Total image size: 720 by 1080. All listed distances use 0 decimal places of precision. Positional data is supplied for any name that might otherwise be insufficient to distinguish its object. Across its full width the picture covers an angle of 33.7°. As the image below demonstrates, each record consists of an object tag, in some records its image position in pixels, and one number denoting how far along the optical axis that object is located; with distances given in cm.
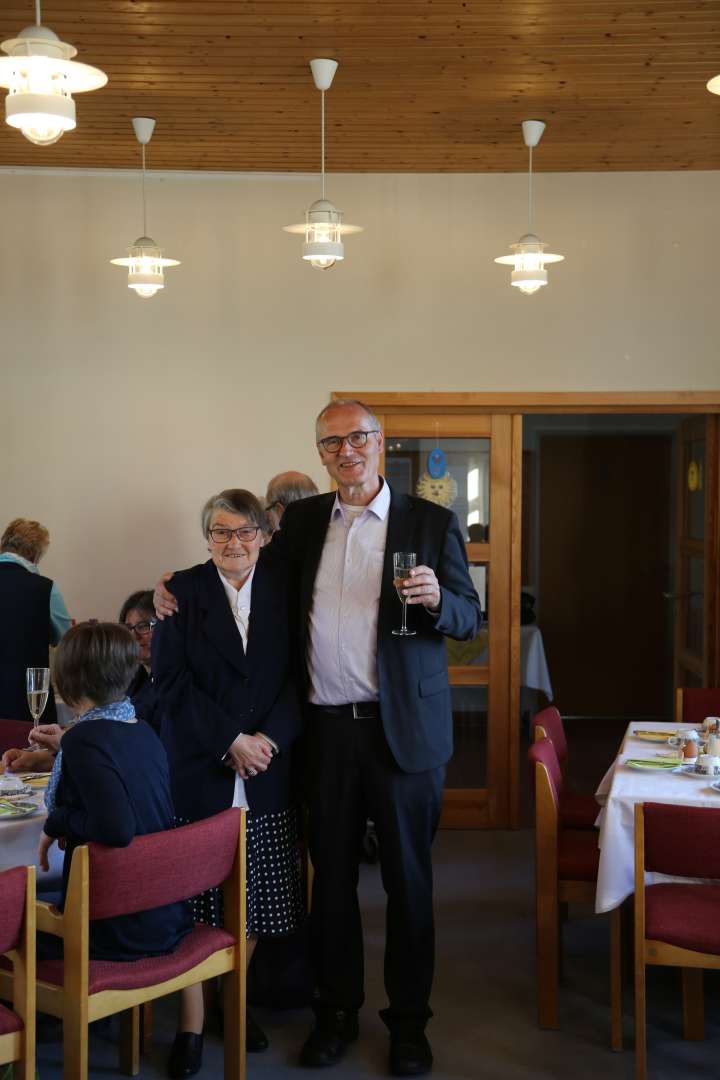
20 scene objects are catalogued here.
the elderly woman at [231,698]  347
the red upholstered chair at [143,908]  270
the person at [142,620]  425
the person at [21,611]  536
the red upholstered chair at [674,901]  311
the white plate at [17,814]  321
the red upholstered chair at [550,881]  376
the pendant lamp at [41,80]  294
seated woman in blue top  285
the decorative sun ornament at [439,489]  649
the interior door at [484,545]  648
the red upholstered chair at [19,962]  247
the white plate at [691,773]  394
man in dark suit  342
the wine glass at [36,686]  366
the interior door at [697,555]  652
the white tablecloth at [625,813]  357
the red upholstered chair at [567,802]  443
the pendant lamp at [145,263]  551
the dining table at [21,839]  319
